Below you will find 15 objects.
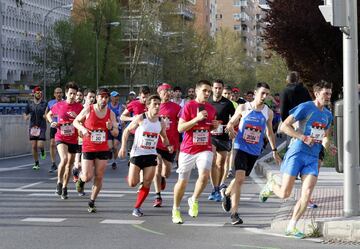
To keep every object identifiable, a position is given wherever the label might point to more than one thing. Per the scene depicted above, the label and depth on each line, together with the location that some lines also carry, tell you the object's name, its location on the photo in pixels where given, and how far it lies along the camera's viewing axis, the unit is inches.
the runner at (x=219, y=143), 562.9
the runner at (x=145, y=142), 485.1
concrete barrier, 1029.8
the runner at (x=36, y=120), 826.2
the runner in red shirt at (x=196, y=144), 447.8
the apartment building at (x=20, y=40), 3343.5
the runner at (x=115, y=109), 835.4
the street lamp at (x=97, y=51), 2898.6
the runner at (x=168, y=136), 542.6
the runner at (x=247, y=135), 445.1
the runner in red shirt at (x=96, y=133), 509.4
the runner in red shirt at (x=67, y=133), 585.6
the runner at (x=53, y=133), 721.0
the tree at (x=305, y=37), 1305.4
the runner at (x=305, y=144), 397.4
